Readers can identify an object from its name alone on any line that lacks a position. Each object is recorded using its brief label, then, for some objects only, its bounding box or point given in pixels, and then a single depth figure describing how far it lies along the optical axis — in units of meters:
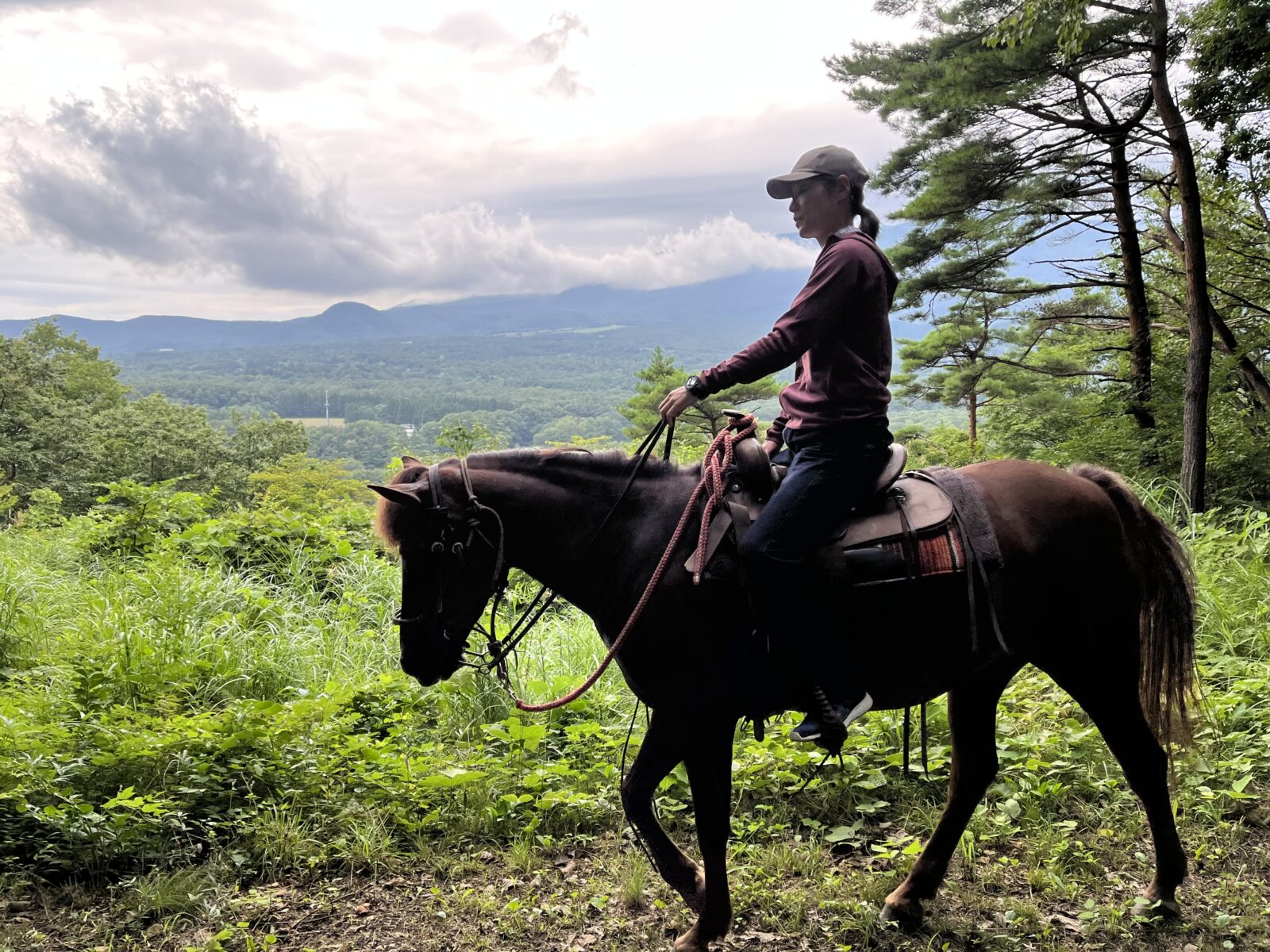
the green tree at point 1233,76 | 7.31
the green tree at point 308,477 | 34.69
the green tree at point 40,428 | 32.94
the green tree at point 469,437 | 13.12
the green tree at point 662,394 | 26.98
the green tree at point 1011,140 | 9.73
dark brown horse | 2.88
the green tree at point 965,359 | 18.88
